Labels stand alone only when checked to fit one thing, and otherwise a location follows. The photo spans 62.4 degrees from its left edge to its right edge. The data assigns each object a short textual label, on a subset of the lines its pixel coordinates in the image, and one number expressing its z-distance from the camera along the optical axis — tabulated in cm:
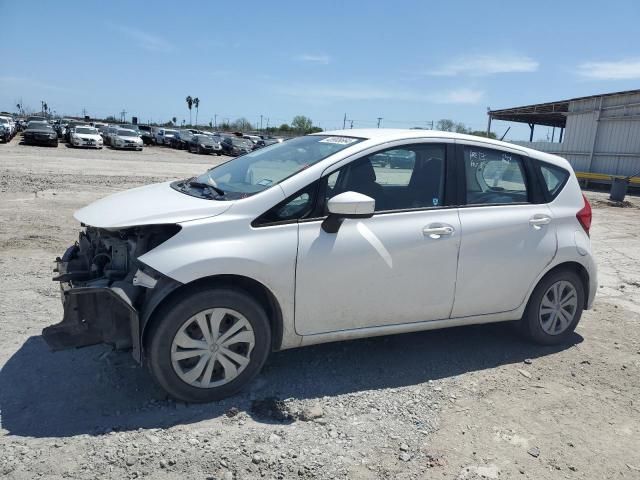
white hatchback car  328
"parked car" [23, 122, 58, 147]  3231
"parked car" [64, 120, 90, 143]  3910
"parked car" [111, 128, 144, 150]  3541
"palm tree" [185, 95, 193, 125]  11919
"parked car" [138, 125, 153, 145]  4812
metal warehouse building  2616
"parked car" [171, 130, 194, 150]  4441
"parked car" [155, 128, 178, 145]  4667
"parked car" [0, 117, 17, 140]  3284
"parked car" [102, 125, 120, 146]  3644
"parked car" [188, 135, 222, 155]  4103
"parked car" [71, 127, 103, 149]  3362
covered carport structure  3177
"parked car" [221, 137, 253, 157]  4131
